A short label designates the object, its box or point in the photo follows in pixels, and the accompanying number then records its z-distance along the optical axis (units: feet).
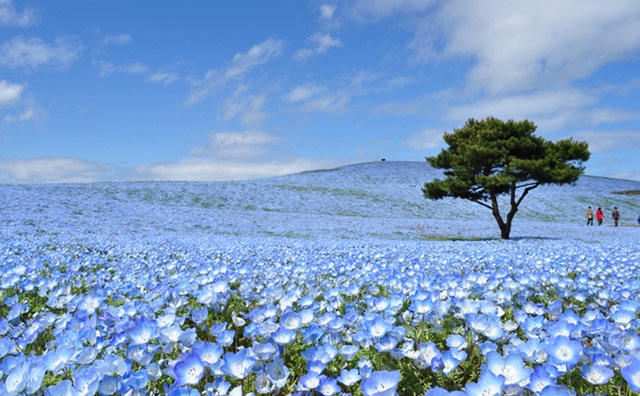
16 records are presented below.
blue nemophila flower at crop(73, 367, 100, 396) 1.49
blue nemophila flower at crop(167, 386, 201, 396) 1.42
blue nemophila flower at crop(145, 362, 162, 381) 1.71
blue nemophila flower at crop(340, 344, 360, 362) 1.83
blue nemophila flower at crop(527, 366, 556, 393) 1.43
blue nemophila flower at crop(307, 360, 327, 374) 1.65
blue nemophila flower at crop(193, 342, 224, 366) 1.68
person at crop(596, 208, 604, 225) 78.61
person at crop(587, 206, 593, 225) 78.85
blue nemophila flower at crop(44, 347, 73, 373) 1.61
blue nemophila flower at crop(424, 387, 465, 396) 1.25
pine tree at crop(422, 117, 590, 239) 48.19
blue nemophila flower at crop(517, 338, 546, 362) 1.72
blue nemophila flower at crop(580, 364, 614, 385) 1.54
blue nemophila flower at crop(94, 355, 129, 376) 1.56
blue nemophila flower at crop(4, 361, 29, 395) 1.41
